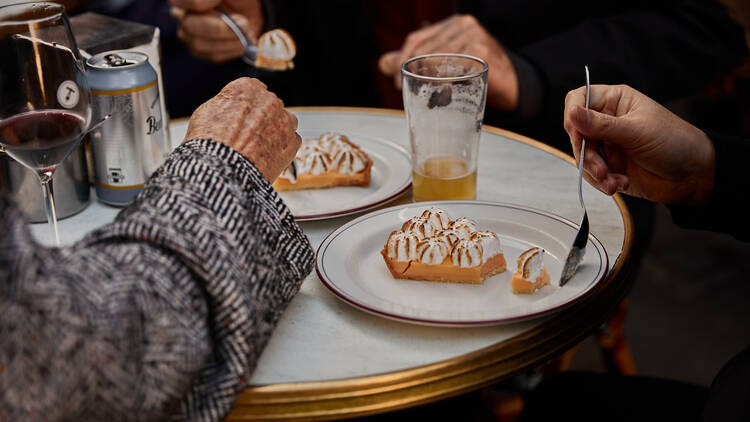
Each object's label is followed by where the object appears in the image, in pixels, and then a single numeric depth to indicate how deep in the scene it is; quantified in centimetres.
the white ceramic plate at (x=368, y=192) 120
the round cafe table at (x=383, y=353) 83
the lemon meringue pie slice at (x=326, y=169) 130
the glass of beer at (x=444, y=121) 117
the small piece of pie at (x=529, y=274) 96
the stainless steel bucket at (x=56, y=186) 118
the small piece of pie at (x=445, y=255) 98
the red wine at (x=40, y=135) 95
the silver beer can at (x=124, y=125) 120
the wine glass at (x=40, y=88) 92
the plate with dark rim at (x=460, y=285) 90
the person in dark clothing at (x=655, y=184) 102
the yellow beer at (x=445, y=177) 123
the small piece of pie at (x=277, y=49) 165
